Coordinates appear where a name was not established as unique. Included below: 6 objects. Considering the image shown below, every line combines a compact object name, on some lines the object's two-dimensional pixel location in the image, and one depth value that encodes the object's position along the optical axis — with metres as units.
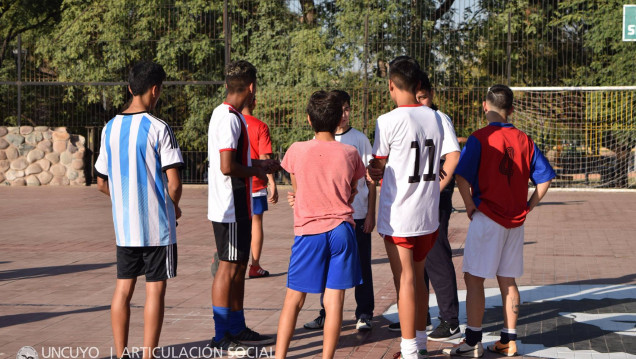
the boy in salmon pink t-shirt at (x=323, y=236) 9.69
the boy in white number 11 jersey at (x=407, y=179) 10.15
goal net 40.59
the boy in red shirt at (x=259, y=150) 15.49
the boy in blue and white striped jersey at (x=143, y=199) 9.77
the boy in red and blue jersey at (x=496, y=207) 10.96
